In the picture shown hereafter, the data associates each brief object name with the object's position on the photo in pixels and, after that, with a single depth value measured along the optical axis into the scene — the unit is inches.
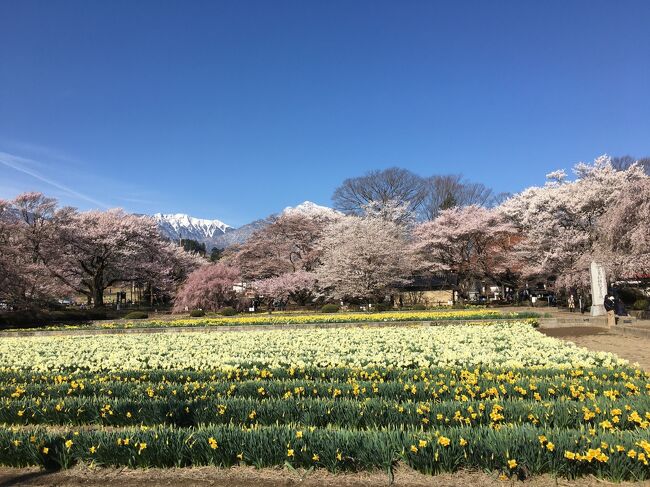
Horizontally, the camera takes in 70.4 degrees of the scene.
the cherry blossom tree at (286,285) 1417.3
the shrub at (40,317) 987.9
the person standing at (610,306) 589.0
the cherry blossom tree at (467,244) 1438.2
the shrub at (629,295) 1046.4
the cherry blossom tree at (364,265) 1301.7
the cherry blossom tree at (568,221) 1104.8
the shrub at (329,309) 1098.7
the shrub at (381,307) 1131.0
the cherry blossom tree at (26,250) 1024.9
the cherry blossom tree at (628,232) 655.8
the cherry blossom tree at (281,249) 1610.5
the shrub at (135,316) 1098.9
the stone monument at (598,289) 770.8
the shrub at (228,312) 1162.6
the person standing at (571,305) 964.6
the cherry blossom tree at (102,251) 1430.9
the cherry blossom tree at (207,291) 1346.0
